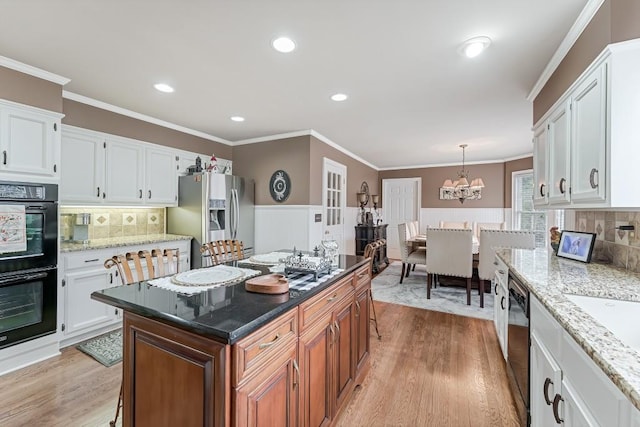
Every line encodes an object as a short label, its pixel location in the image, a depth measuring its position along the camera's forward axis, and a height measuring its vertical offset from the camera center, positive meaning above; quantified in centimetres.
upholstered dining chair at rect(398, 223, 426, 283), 486 -65
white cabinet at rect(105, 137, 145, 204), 320 +50
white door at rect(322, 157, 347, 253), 460 +26
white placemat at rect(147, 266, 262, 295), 134 -37
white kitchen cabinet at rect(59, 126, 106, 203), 284 +49
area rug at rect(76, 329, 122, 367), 246 -127
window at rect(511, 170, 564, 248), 552 +8
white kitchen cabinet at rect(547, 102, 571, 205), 179 +42
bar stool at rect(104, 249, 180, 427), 157 -30
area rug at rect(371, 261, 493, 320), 371 -124
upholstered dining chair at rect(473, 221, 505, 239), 551 -23
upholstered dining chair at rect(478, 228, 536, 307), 357 -38
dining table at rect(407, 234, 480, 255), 498 -47
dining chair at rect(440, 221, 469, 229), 615 -22
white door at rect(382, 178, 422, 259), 730 +28
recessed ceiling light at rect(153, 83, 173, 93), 269 +124
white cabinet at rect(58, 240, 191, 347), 261 -78
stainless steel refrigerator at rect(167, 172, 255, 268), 366 +5
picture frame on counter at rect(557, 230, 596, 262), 190 -22
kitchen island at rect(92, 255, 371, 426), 96 -57
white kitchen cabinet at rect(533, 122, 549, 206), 223 +43
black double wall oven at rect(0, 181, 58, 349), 222 -40
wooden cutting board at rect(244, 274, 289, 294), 131 -34
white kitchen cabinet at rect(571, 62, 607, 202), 138 +42
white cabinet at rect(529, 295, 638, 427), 75 -58
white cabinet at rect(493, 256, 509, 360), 224 -76
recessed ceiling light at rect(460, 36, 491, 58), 194 +121
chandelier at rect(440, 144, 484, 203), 500 +52
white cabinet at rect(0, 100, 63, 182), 226 +60
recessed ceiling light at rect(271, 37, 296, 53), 197 +123
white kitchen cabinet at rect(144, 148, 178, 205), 357 +49
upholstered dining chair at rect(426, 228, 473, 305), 394 -57
